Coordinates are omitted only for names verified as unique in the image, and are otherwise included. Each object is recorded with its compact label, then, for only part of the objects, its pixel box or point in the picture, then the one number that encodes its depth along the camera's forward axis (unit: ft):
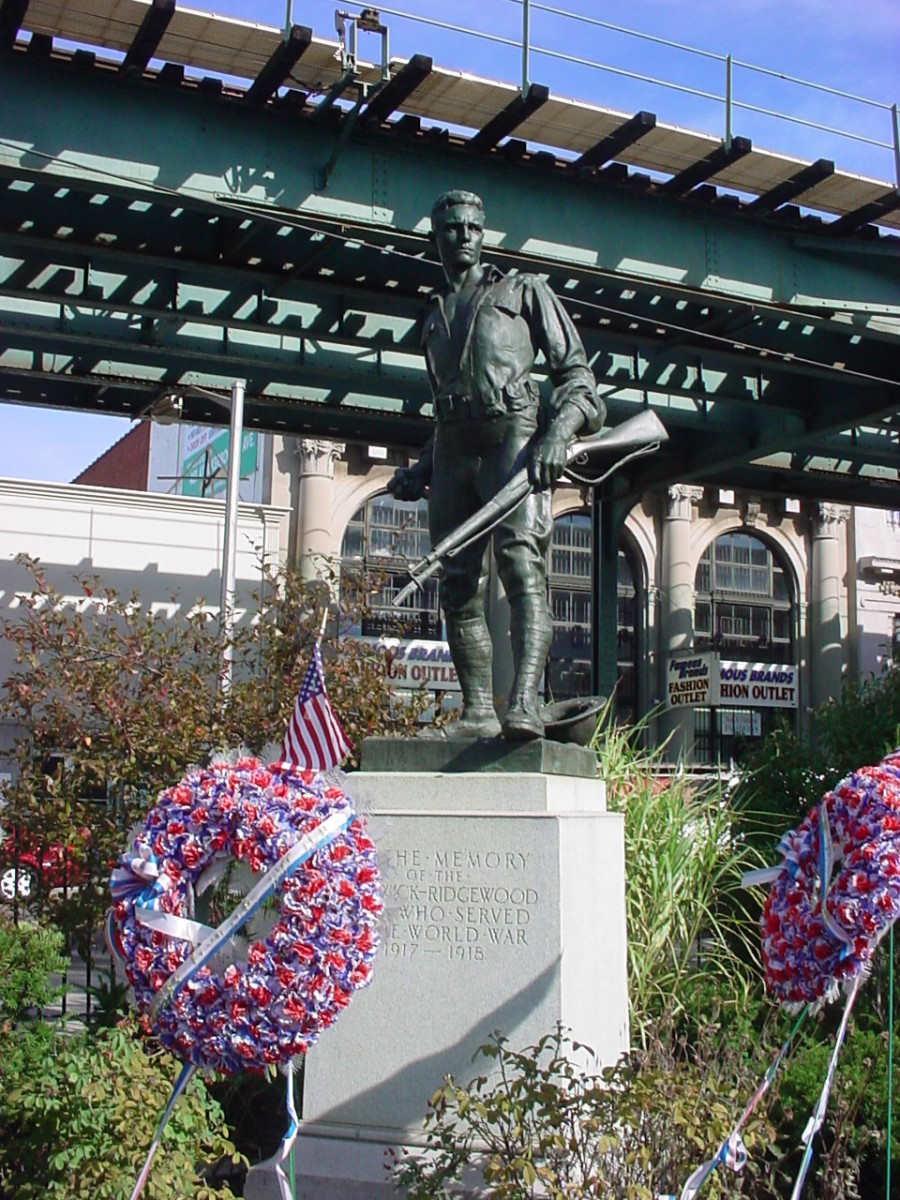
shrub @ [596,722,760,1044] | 28.63
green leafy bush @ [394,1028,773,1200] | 15.69
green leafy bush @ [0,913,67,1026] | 26.25
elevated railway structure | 49.70
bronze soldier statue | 23.68
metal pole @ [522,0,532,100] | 49.88
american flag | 32.04
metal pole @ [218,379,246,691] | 65.92
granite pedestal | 19.83
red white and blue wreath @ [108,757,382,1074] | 14.80
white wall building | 89.40
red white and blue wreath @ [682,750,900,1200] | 17.42
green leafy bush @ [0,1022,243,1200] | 17.07
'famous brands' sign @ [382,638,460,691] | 104.63
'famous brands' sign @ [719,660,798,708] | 123.13
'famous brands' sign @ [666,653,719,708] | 112.78
